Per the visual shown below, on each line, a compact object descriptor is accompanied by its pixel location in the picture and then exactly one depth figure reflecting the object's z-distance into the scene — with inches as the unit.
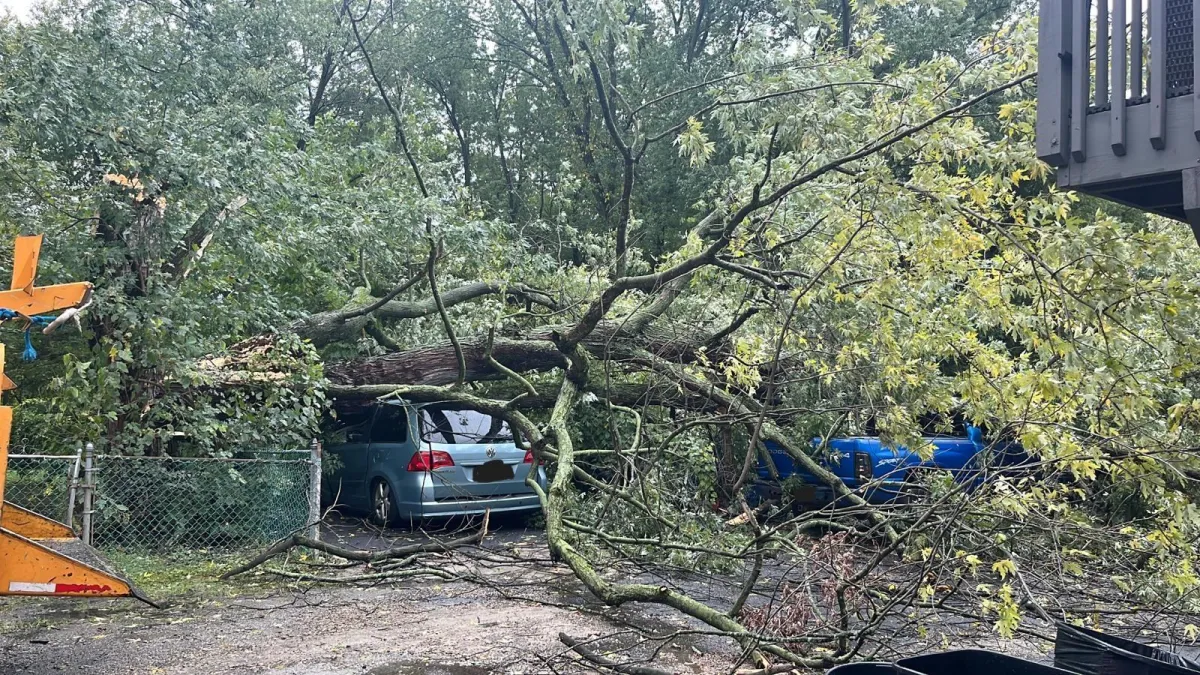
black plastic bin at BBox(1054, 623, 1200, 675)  124.9
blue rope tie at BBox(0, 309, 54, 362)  207.2
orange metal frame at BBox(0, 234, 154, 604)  189.3
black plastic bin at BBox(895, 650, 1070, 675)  129.3
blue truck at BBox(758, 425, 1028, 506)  386.3
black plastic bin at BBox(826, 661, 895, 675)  130.0
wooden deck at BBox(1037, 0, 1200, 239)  137.2
